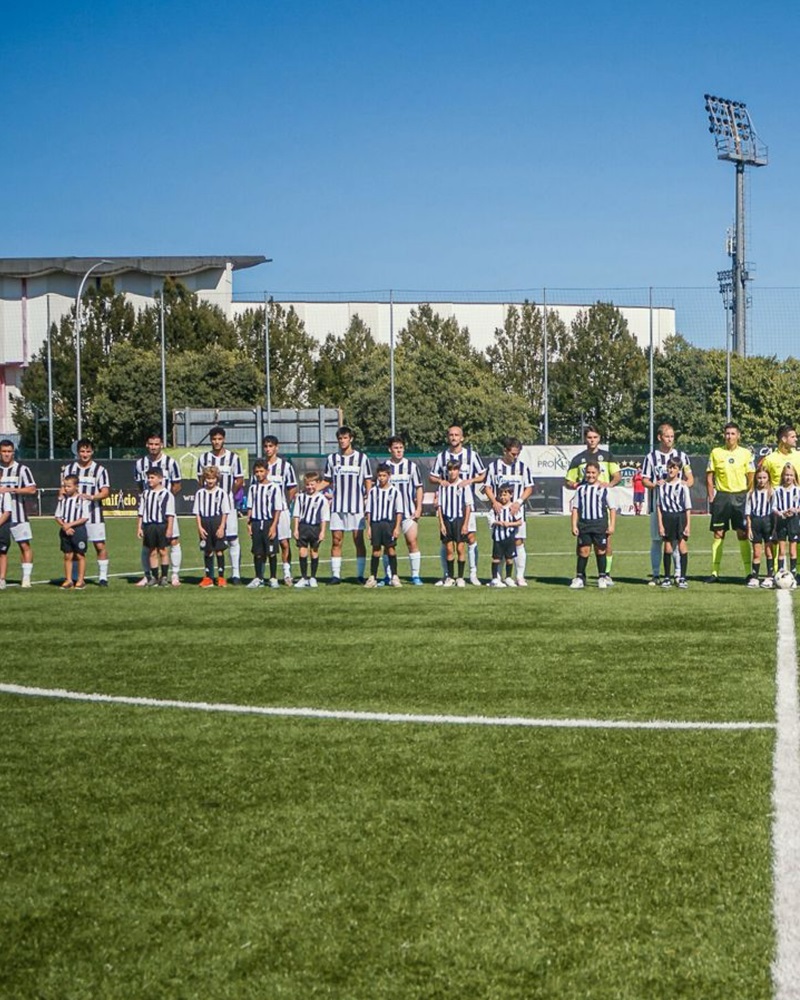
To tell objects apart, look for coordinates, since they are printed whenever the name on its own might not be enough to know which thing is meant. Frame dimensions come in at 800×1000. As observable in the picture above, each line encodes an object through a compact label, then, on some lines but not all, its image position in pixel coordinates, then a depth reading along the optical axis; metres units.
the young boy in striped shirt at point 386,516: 16.02
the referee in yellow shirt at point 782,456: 15.36
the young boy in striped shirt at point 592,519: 15.18
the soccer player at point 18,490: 16.19
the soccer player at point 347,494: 16.69
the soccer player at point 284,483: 16.52
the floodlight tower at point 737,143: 55.00
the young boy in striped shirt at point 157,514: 16.02
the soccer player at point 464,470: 16.05
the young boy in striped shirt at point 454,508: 15.99
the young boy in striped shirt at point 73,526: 15.91
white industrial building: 66.38
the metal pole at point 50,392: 47.53
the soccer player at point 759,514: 15.20
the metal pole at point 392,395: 46.69
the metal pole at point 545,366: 50.71
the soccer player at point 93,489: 16.33
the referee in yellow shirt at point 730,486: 15.78
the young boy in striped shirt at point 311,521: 16.62
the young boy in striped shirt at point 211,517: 16.23
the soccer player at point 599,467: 15.20
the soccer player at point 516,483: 15.91
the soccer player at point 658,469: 15.32
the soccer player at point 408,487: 16.19
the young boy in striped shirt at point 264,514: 16.31
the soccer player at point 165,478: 16.23
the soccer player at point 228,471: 16.38
